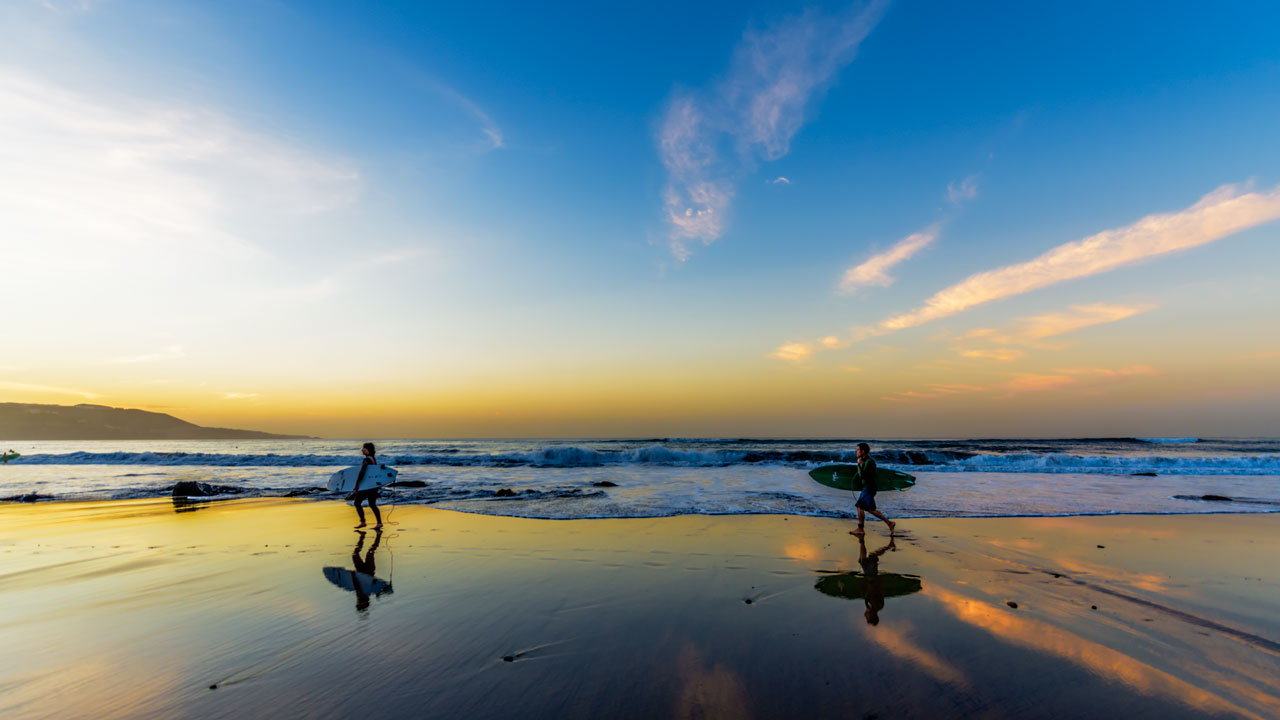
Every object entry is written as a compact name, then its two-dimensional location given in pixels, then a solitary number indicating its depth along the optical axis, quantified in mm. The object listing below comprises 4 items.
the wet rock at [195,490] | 18328
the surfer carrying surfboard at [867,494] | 11771
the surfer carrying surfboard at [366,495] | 13013
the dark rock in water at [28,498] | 18312
